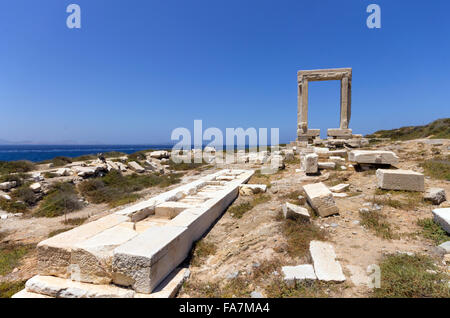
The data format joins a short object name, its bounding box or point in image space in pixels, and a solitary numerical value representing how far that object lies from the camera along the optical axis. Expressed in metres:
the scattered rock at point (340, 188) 6.39
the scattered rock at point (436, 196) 4.84
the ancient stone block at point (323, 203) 4.68
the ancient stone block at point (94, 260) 2.93
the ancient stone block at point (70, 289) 2.72
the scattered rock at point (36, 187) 10.37
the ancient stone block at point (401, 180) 5.63
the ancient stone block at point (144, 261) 2.76
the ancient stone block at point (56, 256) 3.13
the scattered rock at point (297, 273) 2.79
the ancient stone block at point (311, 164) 8.56
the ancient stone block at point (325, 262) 2.76
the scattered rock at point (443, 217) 3.60
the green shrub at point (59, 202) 8.70
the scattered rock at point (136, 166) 16.12
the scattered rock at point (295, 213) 4.45
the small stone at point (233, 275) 3.17
